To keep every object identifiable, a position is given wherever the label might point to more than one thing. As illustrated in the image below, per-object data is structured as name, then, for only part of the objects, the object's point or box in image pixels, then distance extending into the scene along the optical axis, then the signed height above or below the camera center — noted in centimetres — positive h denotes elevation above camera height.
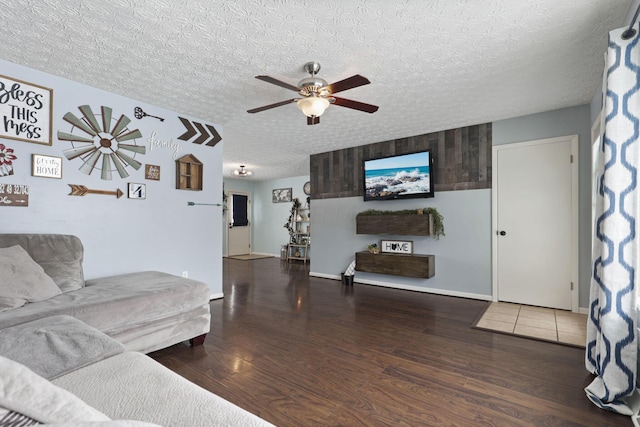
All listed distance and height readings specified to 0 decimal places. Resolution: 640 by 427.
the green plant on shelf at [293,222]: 839 -21
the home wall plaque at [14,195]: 258 +16
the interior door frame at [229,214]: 912 +0
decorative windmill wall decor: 299 +72
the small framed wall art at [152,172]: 352 +47
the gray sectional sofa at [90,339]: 69 -57
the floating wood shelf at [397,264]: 448 -74
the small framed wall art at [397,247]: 484 -50
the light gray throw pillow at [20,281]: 202 -46
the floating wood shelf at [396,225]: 451 -15
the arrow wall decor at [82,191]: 298 +22
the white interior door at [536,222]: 366 -9
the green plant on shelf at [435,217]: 457 -3
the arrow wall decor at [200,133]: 387 +103
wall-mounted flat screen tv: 461 +58
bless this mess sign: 259 +87
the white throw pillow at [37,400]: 63 -39
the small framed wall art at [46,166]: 274 +42
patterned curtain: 175 -9
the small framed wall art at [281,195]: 898 +56
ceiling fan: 256 +100
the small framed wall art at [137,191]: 339 +25
